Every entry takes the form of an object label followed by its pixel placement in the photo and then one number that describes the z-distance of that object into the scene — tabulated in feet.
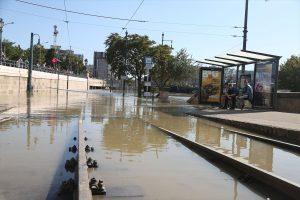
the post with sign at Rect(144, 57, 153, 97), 73.40
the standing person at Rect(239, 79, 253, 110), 56.75
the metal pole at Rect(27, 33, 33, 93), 108.67
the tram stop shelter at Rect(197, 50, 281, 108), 53.53
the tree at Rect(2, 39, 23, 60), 228.12
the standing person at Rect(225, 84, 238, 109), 59.13
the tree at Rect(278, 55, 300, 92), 157.82
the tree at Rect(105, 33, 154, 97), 115.81
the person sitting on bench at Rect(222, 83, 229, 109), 60.67
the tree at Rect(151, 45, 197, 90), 111.12
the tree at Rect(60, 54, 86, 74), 304.52
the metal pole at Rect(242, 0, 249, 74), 70.80
